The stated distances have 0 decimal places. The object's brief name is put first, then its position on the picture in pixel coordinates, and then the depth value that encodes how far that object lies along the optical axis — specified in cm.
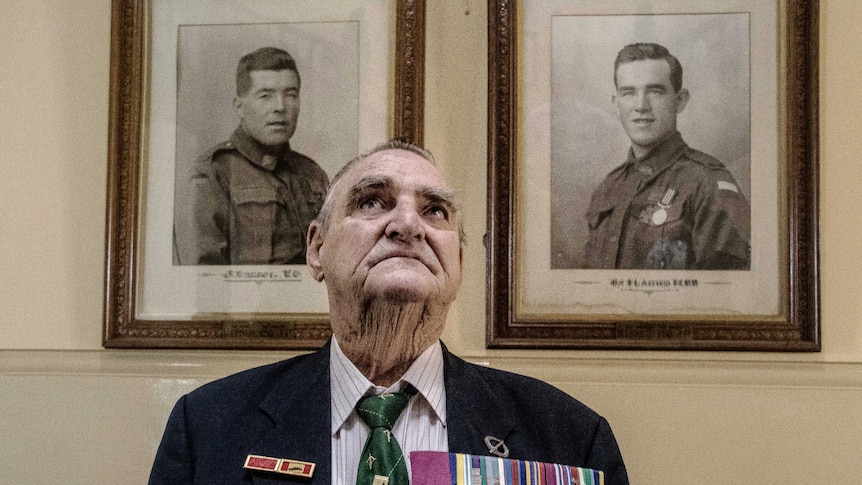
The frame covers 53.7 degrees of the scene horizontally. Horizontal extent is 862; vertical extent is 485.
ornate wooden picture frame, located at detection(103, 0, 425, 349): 192
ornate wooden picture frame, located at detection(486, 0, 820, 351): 184
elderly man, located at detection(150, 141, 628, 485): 141
